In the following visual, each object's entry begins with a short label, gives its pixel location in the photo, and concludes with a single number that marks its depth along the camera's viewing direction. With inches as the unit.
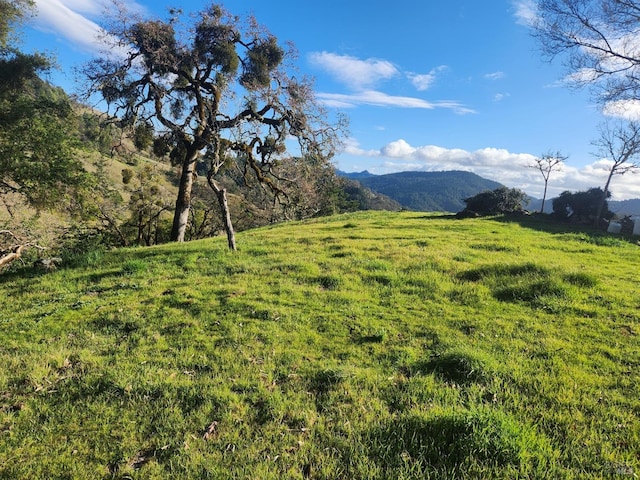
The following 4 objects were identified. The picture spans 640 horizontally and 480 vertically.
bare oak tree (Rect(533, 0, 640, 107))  476.1
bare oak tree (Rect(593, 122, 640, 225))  1193.4
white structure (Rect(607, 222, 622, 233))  967.0
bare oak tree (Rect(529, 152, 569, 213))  1637.6
